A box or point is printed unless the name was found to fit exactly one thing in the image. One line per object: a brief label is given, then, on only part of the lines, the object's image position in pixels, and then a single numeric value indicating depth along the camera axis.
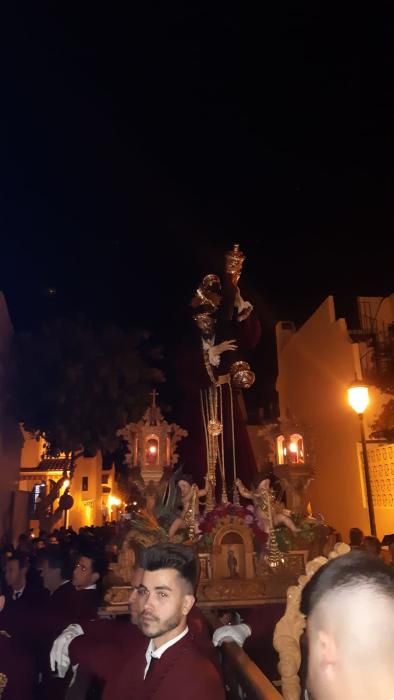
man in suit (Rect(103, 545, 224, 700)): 2.75
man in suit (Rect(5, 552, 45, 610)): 6.30
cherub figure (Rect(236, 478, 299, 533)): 6.61
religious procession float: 6.15
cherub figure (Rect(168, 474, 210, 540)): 6.61
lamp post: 9.55
